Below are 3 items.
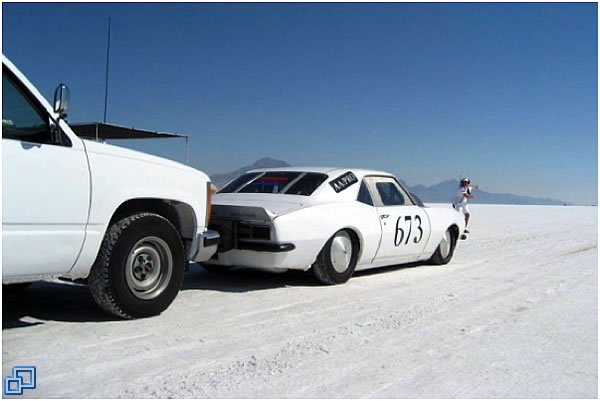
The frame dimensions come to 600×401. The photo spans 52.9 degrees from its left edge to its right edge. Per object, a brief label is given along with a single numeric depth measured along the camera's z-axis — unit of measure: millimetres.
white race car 5879
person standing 15680
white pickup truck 3725
